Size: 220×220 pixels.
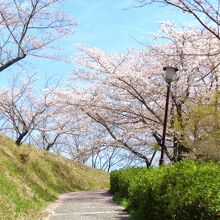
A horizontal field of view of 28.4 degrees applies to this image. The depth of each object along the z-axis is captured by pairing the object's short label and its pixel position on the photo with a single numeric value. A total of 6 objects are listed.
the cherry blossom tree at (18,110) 35.38
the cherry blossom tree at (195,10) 9.65
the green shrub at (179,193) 5.98
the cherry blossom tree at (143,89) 21.11
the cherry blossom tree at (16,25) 17.80
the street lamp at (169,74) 16.33
